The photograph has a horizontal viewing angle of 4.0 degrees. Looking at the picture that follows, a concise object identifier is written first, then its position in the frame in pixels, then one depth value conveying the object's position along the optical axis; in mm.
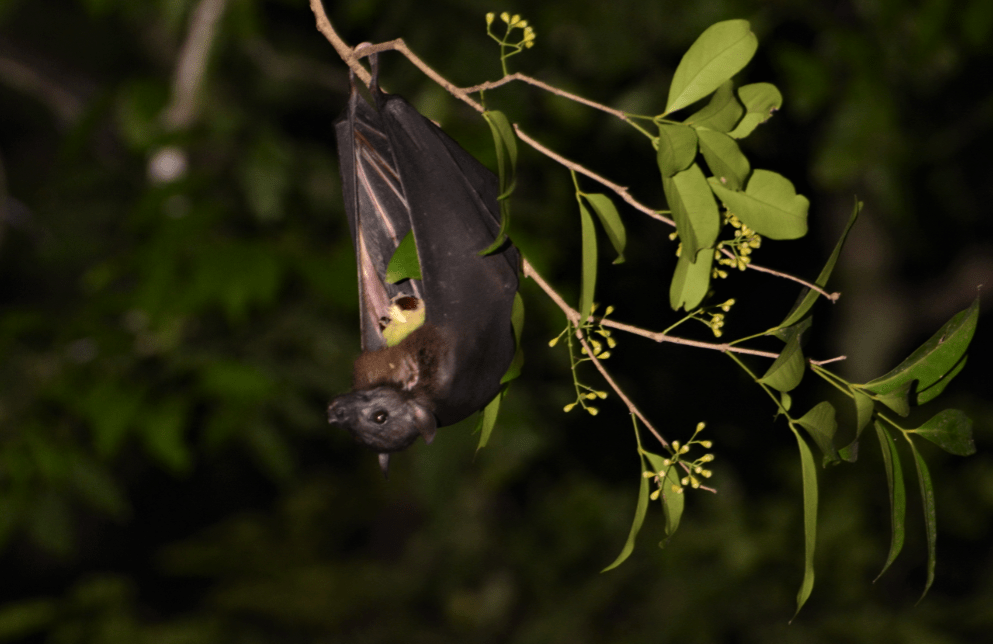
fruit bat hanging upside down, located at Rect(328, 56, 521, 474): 8210
